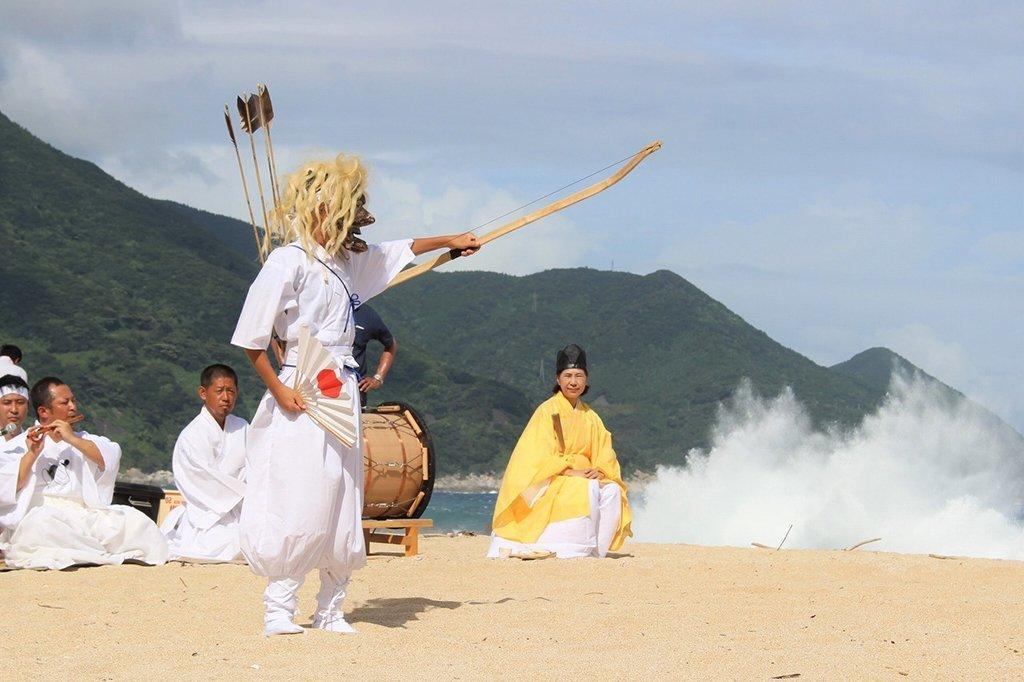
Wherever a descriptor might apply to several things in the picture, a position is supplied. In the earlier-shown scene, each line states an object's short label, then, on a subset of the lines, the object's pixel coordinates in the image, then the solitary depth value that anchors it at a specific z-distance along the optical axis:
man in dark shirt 10.46
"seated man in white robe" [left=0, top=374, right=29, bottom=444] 9.78
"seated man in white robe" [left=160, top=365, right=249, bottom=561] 9.89
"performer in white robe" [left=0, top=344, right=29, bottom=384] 12.30
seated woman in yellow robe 10.43
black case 10.90
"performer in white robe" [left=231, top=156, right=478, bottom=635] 6.19
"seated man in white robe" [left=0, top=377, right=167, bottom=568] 9.11
